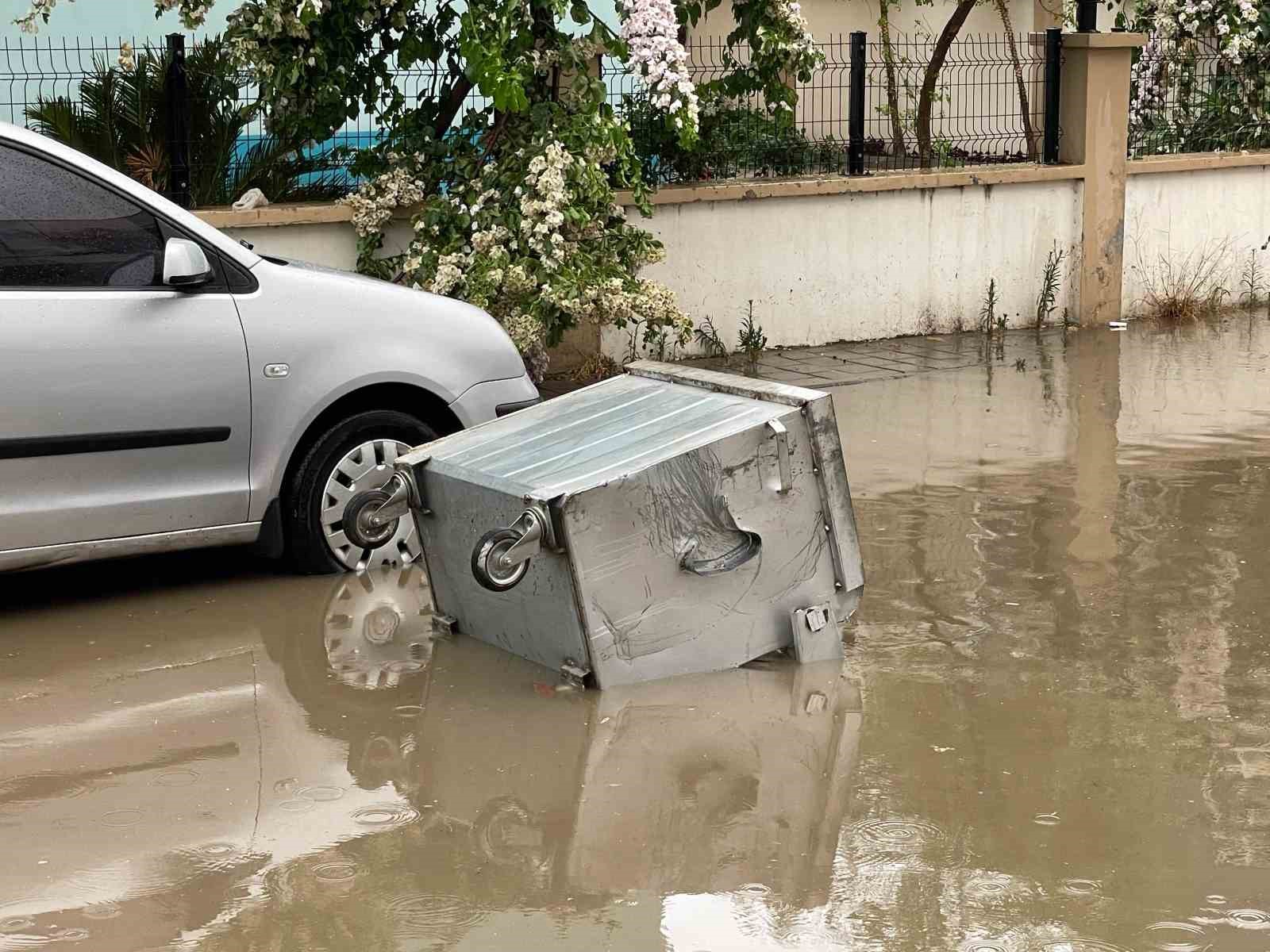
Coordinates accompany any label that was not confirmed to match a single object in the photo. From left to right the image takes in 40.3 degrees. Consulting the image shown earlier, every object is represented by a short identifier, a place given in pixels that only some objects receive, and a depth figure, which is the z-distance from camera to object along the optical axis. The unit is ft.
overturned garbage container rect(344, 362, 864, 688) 17.47
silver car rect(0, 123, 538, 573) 19.94
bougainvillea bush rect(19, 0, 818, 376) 32.14
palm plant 33.42
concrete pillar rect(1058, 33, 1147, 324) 43.34
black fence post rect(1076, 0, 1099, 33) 43.52
